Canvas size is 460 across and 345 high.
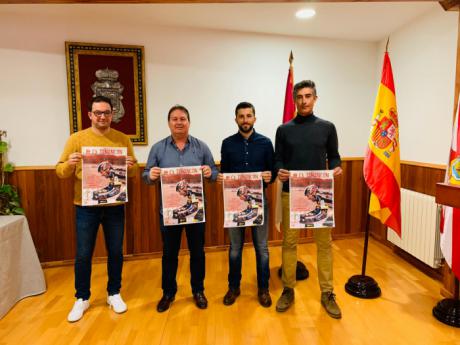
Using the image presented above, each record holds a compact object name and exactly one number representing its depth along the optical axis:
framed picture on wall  2.87
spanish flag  2.24
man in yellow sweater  1.99
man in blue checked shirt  2.03
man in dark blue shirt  2.08
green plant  2.55
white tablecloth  2.14
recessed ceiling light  2.67
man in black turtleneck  2.02
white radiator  2.57
